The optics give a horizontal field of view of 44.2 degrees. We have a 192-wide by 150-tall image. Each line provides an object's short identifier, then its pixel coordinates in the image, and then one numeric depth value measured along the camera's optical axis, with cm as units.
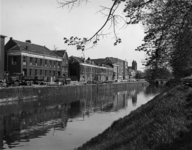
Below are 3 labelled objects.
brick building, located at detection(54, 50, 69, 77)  7064
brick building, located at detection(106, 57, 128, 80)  12636
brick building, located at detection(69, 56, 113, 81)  7806
